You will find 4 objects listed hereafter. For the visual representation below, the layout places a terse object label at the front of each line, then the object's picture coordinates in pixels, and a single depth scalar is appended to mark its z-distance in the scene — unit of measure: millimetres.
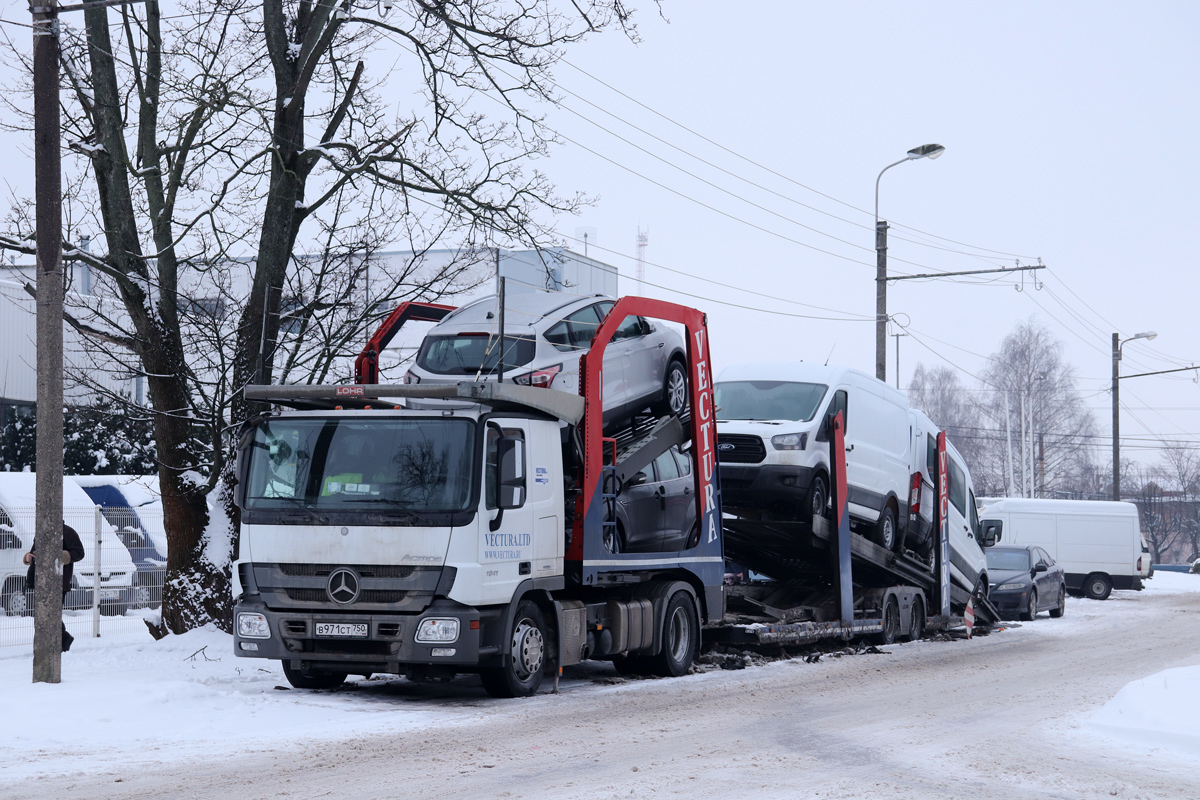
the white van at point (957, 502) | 18469
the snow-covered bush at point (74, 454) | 30969
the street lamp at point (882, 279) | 24188
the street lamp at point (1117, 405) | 44625
